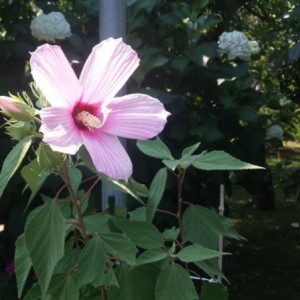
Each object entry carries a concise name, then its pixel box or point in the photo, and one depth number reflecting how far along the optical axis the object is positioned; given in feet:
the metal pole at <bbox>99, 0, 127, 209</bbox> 4.75
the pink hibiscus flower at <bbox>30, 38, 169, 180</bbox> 2.87
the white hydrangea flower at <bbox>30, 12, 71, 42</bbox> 8.61
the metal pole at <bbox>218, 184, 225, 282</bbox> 5.54
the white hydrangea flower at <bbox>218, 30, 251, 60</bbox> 9.20
